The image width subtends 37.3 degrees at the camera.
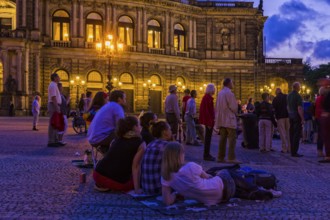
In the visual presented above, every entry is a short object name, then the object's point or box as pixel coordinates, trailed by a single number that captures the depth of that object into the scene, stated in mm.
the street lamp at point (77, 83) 46406
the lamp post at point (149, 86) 49850
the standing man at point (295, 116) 13676
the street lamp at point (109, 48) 28608
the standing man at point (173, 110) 15273
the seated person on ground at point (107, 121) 8867
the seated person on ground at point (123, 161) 7480
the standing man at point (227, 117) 11477
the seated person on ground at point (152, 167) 7258
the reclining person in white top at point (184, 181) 6465
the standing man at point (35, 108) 23828
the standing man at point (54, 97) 13955
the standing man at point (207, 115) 12262
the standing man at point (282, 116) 14773
